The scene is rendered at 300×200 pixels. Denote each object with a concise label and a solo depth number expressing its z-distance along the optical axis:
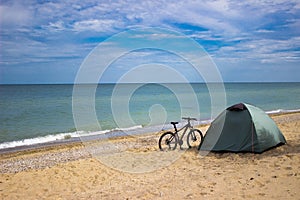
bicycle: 11.53
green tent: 9.64
